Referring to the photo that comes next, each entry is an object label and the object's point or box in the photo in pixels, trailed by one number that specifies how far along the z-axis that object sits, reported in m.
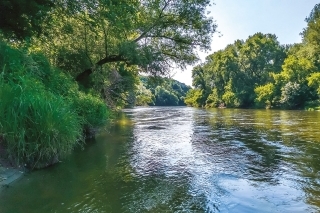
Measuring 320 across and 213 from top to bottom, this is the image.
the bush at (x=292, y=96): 45.16
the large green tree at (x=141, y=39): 13.90
